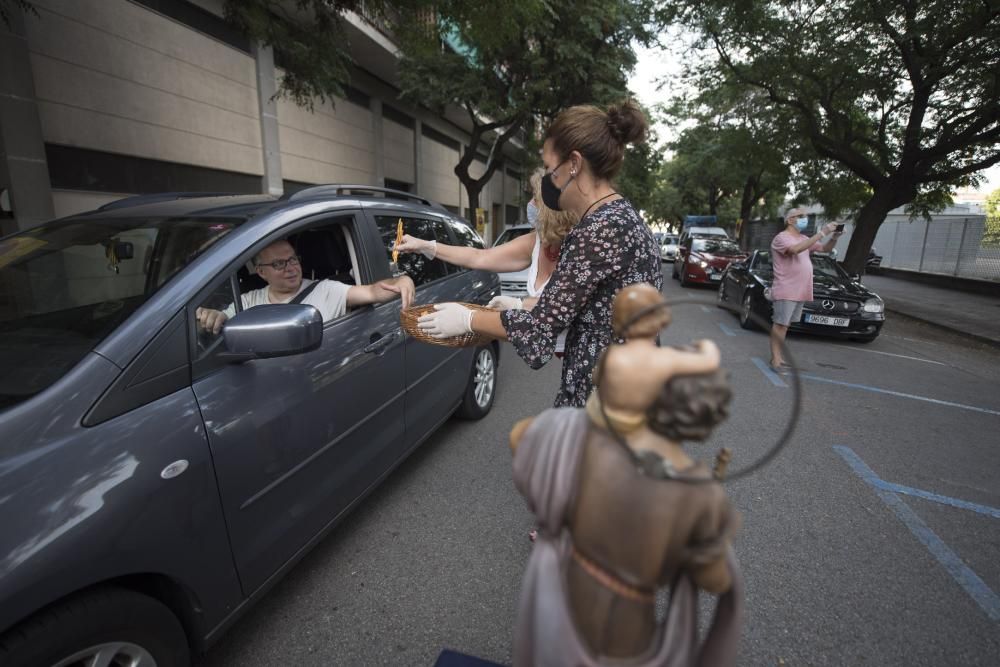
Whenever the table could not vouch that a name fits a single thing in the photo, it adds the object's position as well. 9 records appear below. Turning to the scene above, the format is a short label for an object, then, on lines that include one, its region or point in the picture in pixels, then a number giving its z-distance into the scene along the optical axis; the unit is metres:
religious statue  0.70
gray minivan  1.18
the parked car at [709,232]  16.10
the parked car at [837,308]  6.73
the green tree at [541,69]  10.48
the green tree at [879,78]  8.21
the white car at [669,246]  26.33
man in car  2.24
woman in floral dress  1.40
